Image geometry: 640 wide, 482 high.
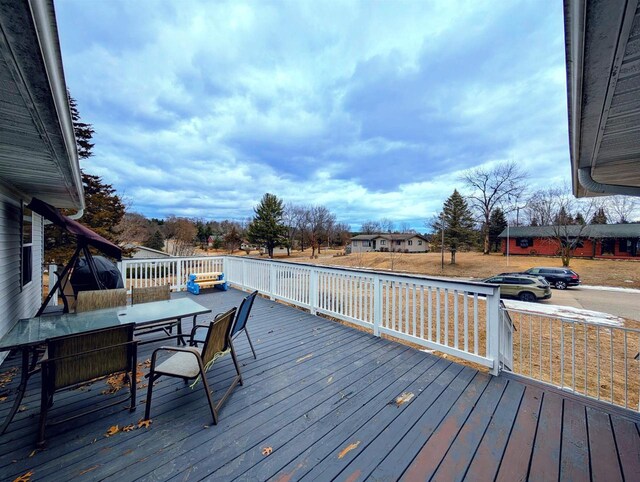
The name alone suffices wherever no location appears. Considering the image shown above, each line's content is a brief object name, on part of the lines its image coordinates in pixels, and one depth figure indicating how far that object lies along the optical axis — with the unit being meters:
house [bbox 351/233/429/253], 43.17
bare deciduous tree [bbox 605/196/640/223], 26.55
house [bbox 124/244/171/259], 14.70
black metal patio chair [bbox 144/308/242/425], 2.07
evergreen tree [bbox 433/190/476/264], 23.89
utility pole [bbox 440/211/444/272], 24.14
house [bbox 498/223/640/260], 24.41
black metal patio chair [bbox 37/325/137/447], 1.85
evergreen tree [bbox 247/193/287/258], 29.08
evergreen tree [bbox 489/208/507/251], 31.86
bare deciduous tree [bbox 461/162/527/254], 27.75
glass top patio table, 2.21
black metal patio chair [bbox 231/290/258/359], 2.86
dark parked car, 16.35
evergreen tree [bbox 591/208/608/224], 28.21
